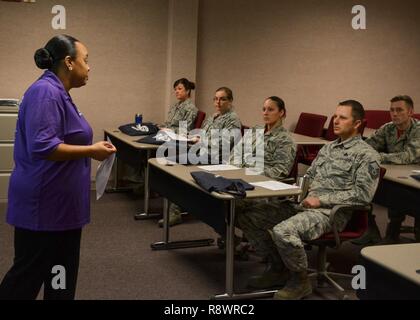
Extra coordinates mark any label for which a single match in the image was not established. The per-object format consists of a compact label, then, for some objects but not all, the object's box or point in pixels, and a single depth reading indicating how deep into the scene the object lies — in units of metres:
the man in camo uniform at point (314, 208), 3.22
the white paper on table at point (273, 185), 3.28
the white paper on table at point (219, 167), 3.95
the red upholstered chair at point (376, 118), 7.24
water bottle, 6.34
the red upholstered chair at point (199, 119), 6.21
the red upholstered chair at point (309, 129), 6.09
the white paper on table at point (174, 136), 5.22
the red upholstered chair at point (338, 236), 3.29
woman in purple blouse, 2.10
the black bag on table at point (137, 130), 5.75
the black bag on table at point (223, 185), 3.14
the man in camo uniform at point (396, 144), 4.29
